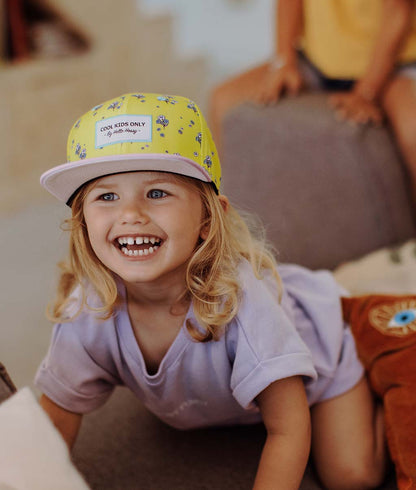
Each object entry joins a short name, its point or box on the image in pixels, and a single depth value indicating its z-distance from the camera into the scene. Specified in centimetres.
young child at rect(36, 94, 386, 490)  79
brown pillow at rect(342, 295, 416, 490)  91
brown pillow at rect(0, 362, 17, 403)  73
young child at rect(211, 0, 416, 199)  163
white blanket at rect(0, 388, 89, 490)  59
